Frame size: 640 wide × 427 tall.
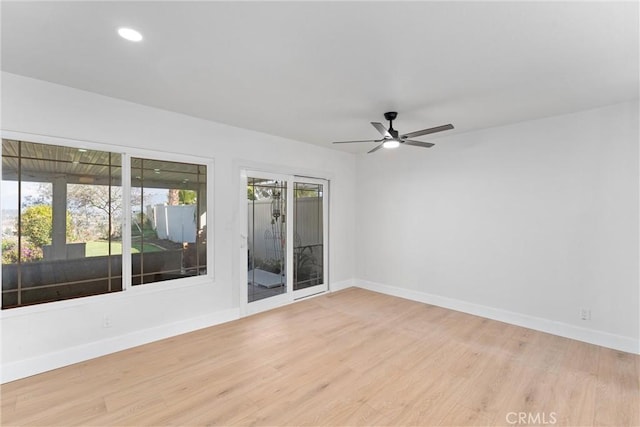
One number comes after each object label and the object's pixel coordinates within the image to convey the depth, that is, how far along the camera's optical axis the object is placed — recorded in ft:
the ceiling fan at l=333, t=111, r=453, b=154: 10.32
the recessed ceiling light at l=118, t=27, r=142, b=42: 6.47
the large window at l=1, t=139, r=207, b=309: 8.82
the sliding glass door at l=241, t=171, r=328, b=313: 14.39
